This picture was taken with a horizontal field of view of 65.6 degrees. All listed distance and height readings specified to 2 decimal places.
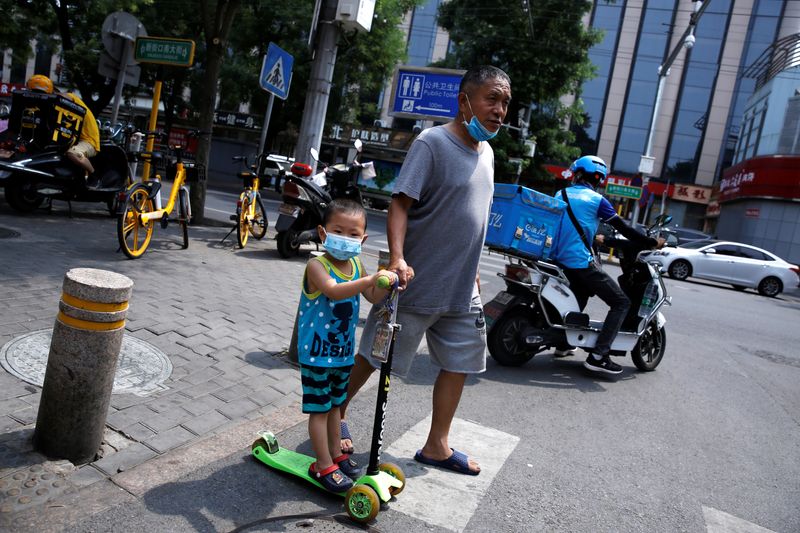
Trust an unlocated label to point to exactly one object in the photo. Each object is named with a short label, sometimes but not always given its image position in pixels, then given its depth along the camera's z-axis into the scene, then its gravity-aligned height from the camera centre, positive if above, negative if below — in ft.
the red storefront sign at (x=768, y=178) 82.89 +13.94
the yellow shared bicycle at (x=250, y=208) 28.55 -1.20
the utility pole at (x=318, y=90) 30.25 +5.10
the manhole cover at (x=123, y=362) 11.13 -3.94
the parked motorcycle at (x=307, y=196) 26.13 -0.11
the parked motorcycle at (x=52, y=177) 24.73 -1.19
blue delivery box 16.24 +0.36
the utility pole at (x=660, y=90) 57.17 +17.70
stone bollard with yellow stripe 8.41 -2.86
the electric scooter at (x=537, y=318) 17.26 -2.20
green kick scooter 8.17 -3.68
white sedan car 56.18 +0.61
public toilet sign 42.75 +8.51
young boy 8.62 -1.75
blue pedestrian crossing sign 28.09 +5.29
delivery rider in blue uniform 16.49 +0.20
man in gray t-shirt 9.66 -0.11
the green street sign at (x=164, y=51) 27.20 +5.11
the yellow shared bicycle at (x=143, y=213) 20.76 -1.70
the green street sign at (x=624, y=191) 62.35 +6.31
